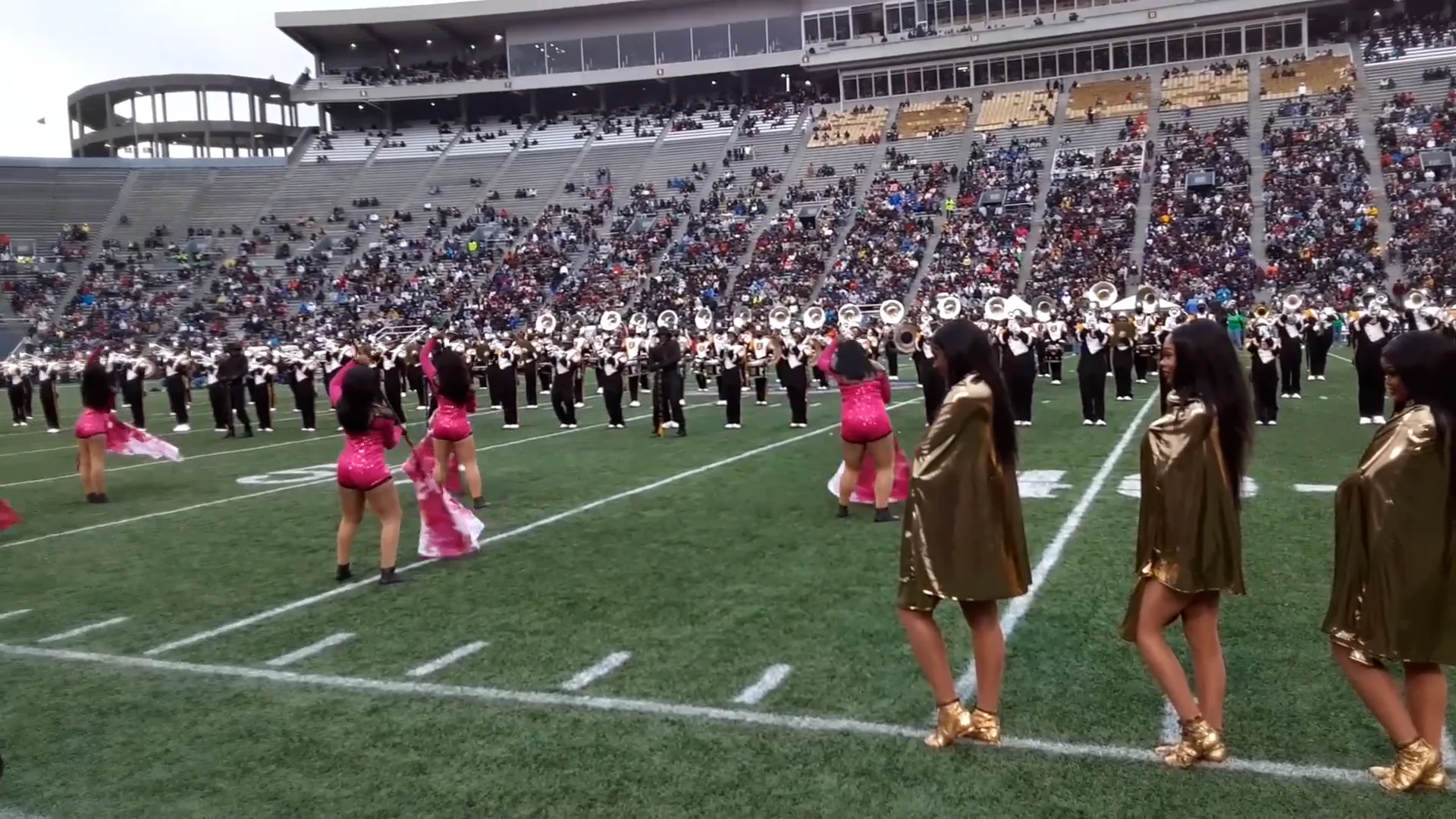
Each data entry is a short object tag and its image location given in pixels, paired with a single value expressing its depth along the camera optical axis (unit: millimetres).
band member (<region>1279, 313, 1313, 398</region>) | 16375
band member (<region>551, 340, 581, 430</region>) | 16938
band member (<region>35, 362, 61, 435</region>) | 21297
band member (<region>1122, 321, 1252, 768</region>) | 3609
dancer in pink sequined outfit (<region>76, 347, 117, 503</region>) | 11062
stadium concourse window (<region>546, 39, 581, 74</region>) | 57719
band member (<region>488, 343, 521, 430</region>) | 17969
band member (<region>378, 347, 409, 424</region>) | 19438
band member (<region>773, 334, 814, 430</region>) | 15570
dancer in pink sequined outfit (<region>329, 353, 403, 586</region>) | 6695
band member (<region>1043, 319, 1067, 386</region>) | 22344
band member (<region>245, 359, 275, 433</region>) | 18688
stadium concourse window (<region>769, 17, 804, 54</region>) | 54781
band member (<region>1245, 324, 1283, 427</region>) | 13562
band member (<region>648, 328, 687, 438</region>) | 15188
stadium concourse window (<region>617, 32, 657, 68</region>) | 57000
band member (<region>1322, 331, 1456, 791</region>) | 3232
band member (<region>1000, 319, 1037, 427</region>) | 14484
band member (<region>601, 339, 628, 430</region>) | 16344
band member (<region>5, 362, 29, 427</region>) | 23453
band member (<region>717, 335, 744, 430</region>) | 15930
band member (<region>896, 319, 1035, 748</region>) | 3836
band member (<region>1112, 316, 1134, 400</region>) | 16734
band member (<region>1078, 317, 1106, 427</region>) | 14445
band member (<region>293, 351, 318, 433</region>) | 18516
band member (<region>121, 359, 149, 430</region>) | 20141
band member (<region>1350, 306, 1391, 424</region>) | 12844
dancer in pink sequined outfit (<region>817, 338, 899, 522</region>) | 8164
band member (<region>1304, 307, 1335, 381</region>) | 19703
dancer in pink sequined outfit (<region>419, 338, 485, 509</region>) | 9117
